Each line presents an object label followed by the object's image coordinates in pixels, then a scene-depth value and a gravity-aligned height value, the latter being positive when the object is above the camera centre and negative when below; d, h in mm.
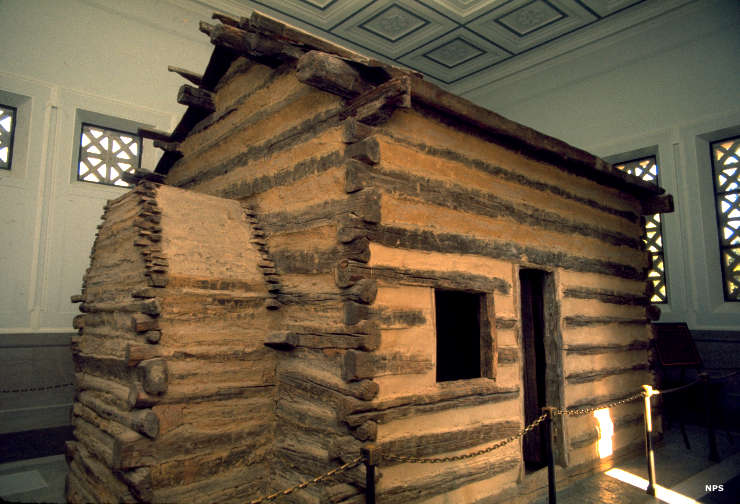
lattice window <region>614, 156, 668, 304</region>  9595 +1493
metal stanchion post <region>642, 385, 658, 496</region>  5457 -1398
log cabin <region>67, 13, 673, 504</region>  4168 +116
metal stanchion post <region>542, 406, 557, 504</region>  4418 -1256
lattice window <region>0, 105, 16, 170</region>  7582 +2736
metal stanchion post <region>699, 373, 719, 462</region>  6606 -1600
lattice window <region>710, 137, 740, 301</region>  8750 +1887
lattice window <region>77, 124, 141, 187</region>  8367 +2735
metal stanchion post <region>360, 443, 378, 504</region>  3363 -989
